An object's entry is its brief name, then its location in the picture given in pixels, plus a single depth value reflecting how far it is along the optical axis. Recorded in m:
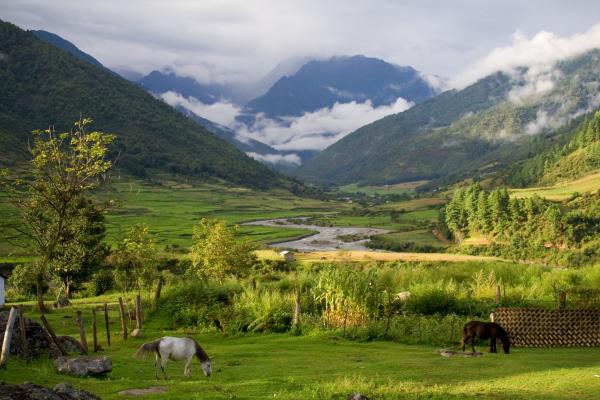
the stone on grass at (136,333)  28.33
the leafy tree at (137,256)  45.16
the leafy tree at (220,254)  47.56
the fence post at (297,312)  28.94
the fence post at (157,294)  33.72
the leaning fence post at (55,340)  19.73
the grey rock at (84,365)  16.72
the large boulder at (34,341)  19.42
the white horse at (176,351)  17.48
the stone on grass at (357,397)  13.55
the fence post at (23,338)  18.78
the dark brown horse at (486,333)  21.84
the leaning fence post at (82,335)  22.11
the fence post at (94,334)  22.93
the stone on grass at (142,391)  14.30
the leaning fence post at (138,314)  28.48
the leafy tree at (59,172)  23.16
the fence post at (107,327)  25.40
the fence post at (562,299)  29.08
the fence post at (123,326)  27.45
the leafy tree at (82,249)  48.81
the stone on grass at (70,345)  21.16
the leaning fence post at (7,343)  17.12
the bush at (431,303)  31.64
